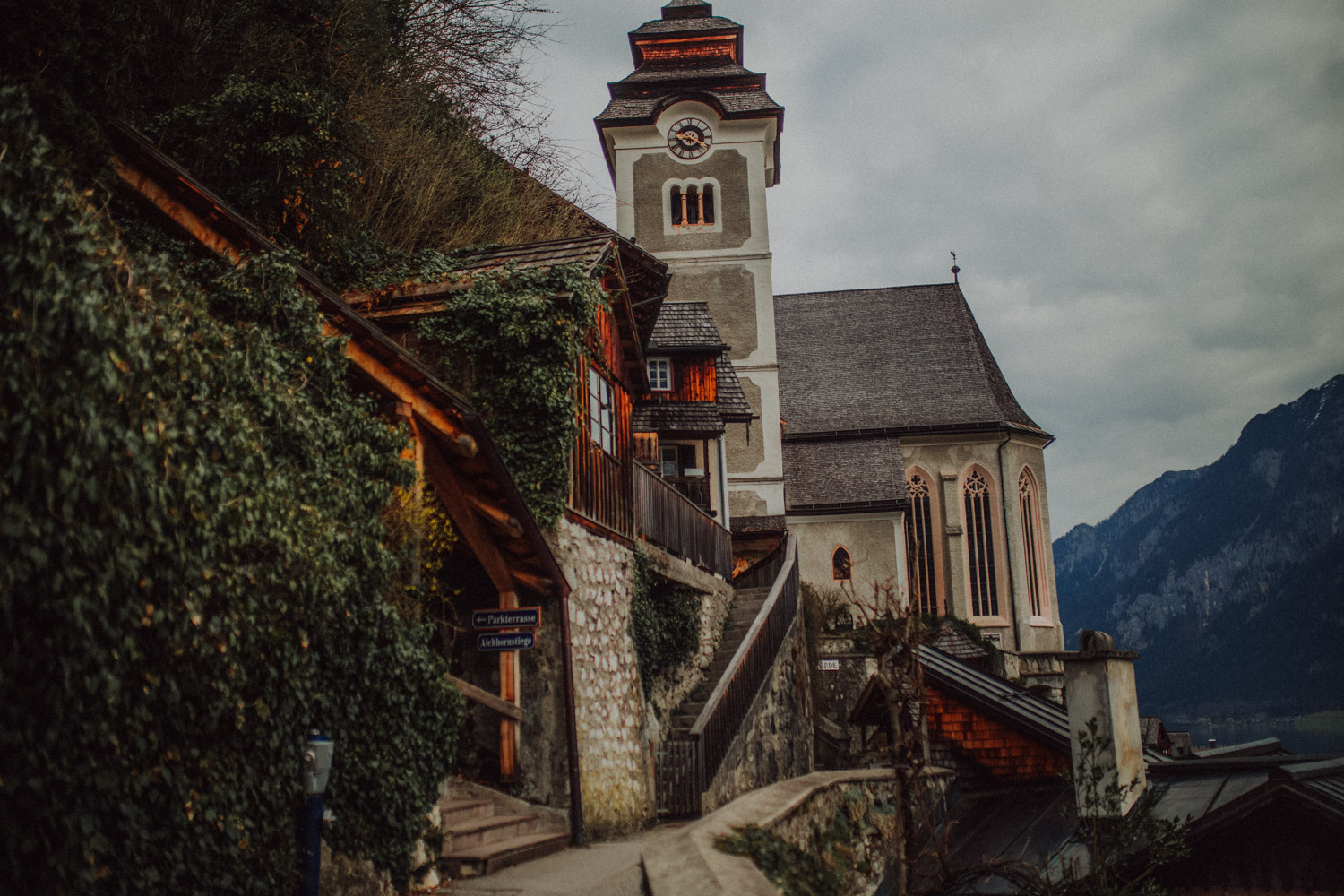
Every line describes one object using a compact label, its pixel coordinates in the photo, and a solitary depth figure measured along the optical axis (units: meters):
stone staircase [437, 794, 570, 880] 7.61
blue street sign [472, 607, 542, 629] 8.92
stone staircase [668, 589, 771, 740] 14.01
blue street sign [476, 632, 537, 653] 8.92
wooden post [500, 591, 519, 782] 9.60
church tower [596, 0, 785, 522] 30.38
